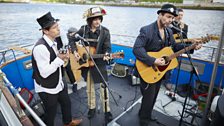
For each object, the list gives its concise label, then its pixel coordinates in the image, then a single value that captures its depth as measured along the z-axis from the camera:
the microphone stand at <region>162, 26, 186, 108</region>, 3.32
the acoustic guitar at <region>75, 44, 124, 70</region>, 2.38
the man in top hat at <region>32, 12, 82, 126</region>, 1.67
